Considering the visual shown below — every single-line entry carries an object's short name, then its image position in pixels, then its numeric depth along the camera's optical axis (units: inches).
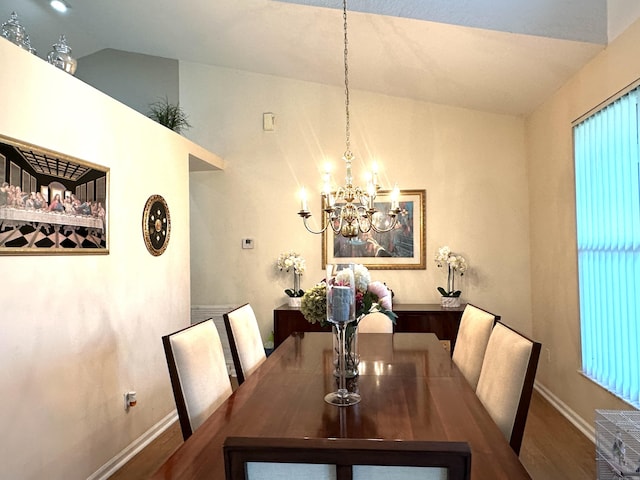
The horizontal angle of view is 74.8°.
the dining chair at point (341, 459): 27.2
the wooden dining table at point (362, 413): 45.7
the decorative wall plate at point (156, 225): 119.0
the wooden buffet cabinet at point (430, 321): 147.5
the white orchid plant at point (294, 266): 165.5
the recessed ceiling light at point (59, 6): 142.7
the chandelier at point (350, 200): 96.5
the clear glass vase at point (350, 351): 73.0
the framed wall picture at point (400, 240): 166.4
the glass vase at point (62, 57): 93.7
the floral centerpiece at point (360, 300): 71.2
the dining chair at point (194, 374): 63.8
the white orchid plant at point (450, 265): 158.1
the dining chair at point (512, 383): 59.6
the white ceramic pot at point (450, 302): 155.7
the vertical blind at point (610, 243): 94.0
